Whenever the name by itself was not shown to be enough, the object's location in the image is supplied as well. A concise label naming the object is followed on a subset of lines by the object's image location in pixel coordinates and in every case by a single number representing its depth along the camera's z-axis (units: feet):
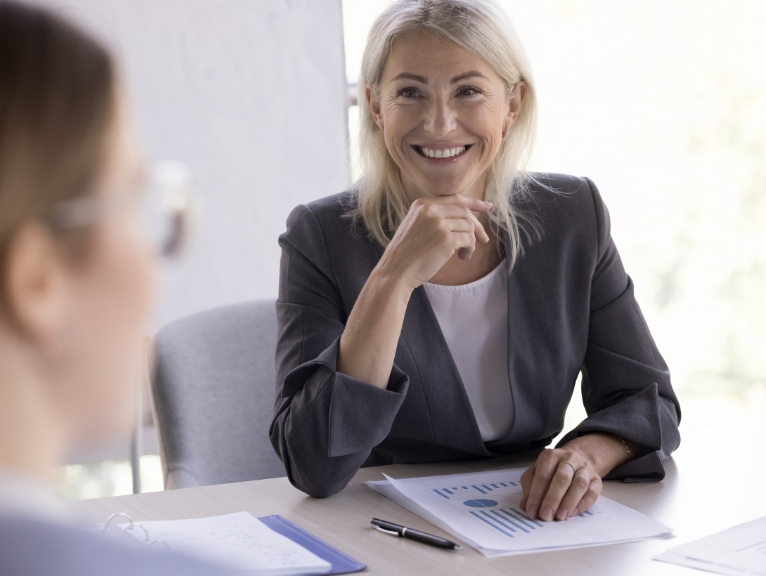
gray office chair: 6.50
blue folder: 5.12
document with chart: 5.27
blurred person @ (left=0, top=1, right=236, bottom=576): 2.43
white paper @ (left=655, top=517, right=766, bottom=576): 5.12
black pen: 5.23
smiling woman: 5.94
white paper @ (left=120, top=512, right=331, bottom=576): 5.10
